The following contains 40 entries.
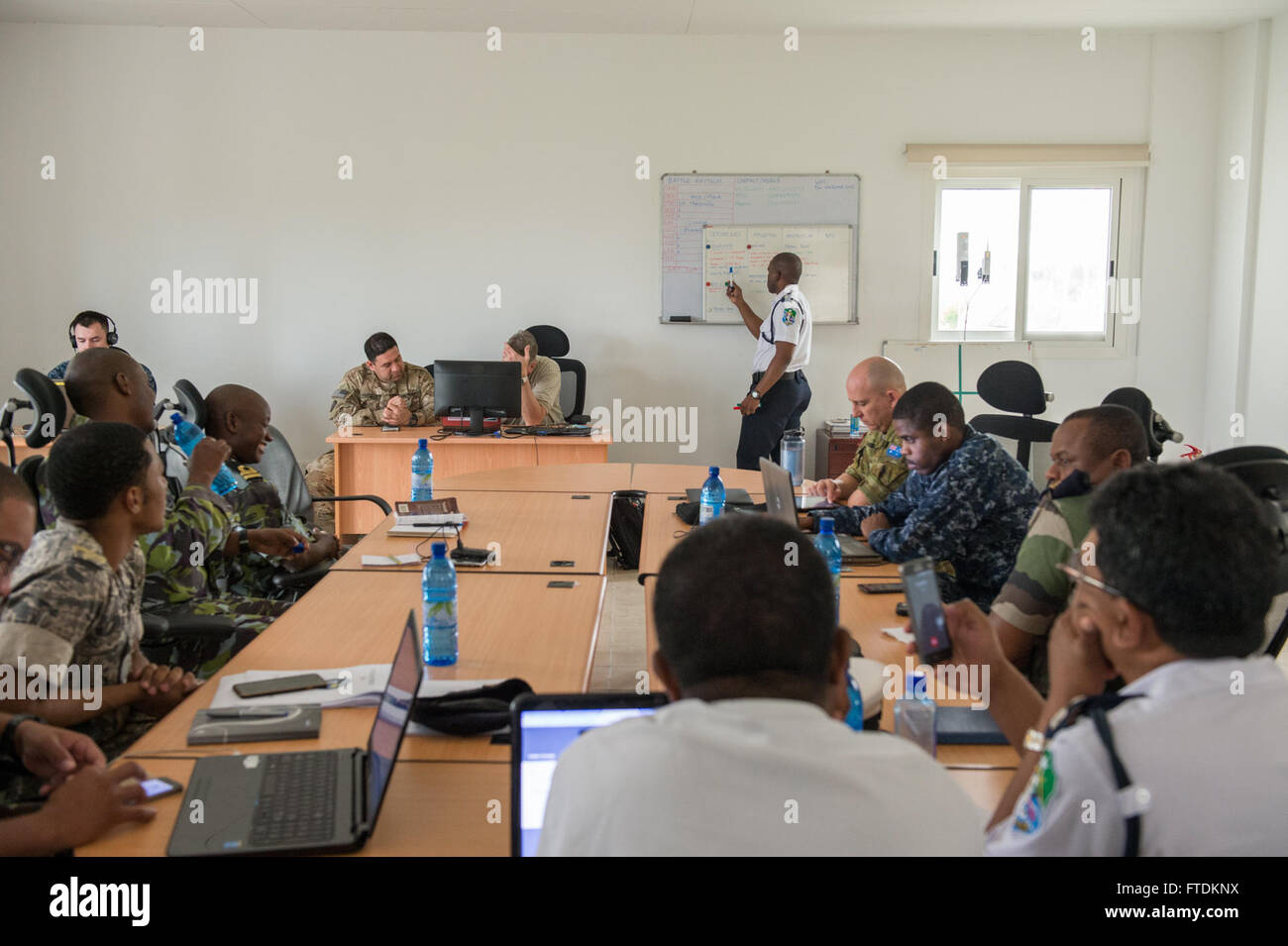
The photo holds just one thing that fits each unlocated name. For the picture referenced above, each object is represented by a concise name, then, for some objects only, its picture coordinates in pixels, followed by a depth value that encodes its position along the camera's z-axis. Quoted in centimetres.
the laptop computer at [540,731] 125
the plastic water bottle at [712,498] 341
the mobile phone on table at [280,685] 187
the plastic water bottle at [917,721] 162
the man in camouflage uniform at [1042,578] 208
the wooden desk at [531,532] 296
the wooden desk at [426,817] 138
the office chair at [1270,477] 216
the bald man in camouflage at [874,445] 376
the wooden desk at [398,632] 171
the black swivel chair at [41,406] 369
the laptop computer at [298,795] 135
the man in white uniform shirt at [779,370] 596
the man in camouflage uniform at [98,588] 188
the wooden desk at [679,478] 418
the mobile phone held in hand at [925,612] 158
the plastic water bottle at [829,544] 248
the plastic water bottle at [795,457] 436
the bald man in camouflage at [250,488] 334
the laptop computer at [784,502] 277
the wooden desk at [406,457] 525
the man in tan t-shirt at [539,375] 577
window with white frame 653
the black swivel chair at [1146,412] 408
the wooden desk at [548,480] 421
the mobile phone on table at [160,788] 150
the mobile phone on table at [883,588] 256
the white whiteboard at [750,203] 644
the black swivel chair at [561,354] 605
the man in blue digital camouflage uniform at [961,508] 279
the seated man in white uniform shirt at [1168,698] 107
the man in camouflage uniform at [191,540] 269
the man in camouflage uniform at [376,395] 578
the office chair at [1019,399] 460
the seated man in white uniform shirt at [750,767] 91
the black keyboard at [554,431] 541
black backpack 438
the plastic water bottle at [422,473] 379
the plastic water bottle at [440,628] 205
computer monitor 535
